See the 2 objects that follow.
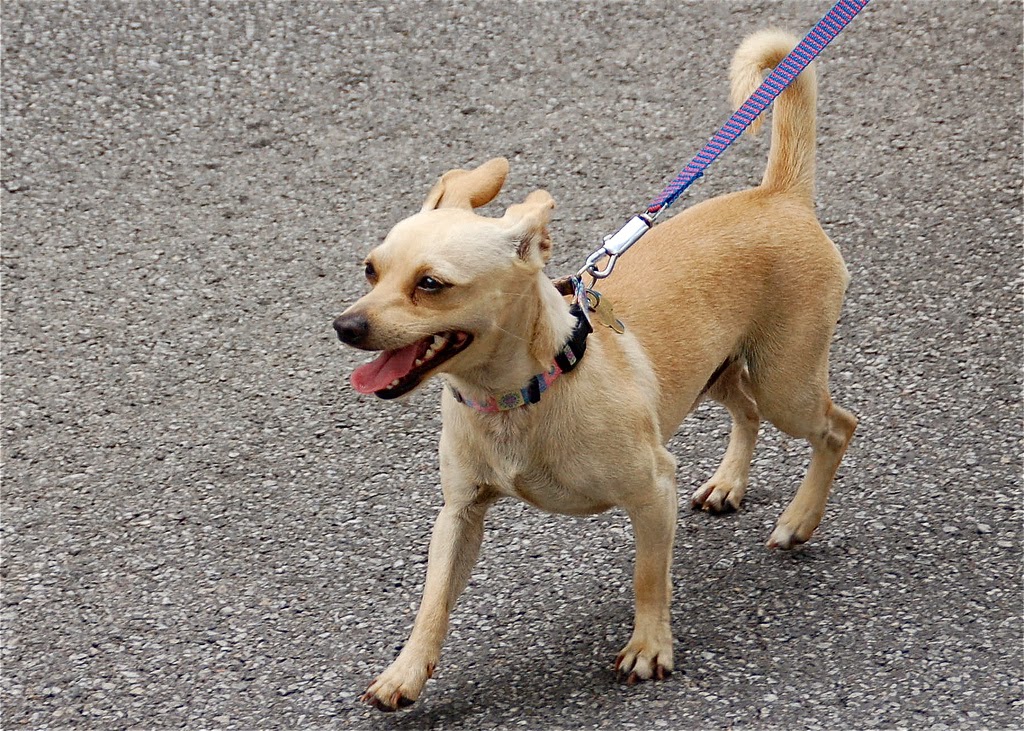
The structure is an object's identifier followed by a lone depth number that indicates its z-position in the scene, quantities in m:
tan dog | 5.16
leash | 6.54
